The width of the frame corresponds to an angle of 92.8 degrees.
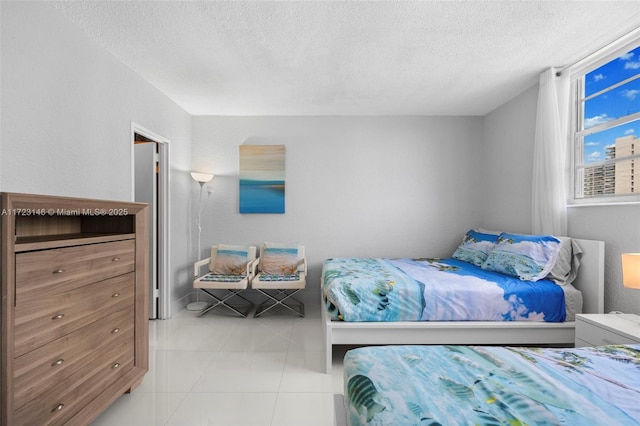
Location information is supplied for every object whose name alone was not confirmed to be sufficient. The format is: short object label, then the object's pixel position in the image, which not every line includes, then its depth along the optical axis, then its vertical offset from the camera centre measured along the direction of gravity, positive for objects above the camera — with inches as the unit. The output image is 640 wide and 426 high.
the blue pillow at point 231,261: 159.0 -26.7
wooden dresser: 51.8 -21.0
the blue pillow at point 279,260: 160.2 -26.3
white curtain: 115.0 +23.7
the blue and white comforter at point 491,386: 38.3 -25.6
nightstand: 75.2 -30.0
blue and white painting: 171.9 +17.8
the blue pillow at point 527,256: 105.7 -16.0
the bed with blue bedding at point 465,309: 100.4 -32.2
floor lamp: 160.7 -1.3
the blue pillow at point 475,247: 135.8 -16.6
